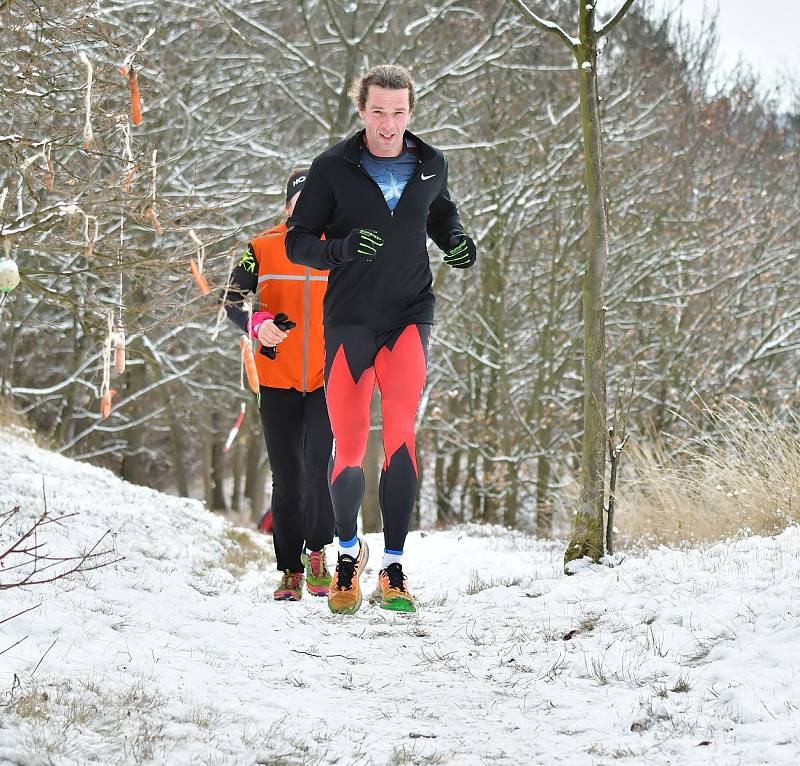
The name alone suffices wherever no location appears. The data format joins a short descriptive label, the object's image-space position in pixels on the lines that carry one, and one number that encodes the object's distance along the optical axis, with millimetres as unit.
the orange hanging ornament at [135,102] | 7699
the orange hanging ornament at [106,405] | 7209
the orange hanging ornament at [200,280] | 7180
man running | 8836
